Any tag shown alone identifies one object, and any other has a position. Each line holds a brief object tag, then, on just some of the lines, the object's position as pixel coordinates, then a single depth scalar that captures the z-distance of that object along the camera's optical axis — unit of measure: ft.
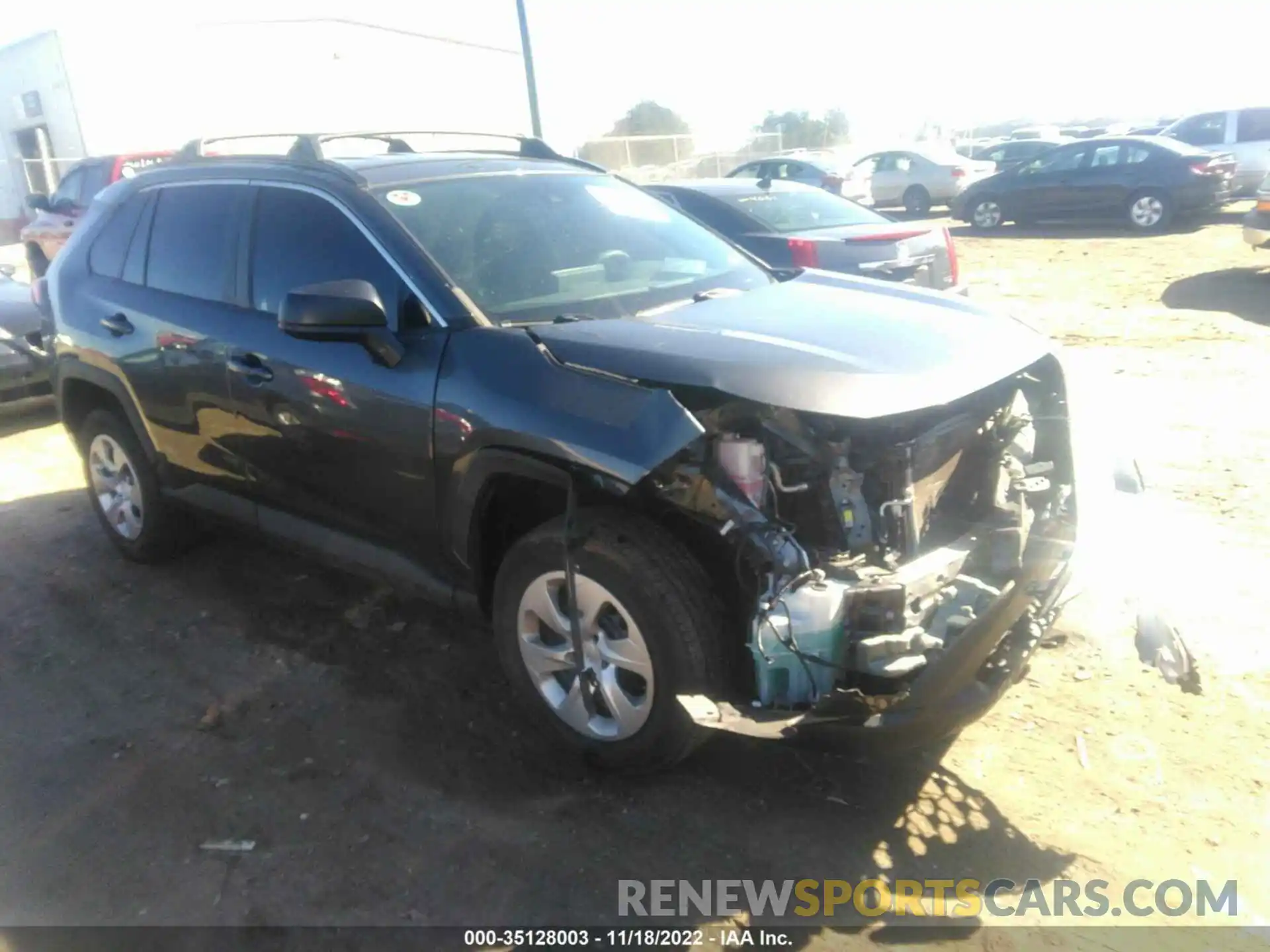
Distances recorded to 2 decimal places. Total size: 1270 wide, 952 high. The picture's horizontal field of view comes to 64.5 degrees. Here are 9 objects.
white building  80.69
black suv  9.09
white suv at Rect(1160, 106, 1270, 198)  56.13
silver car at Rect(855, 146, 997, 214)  69.87
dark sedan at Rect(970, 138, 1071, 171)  82.48
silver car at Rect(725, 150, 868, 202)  56.34
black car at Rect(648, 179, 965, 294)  26.53
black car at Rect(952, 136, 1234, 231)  50.37
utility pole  53.98
